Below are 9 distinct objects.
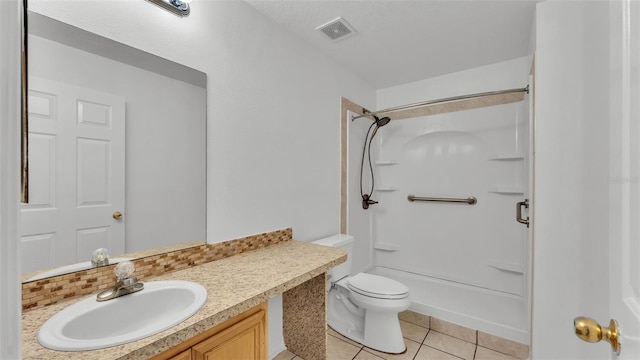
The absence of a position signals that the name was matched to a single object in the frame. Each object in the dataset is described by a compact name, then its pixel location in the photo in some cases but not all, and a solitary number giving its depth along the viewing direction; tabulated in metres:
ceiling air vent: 1.85
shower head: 2.83
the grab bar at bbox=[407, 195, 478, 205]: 2.63
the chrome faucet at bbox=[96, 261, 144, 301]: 1.00
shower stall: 2.35
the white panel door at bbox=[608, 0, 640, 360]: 0.48
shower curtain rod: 2.02
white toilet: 1.88
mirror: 0.98
